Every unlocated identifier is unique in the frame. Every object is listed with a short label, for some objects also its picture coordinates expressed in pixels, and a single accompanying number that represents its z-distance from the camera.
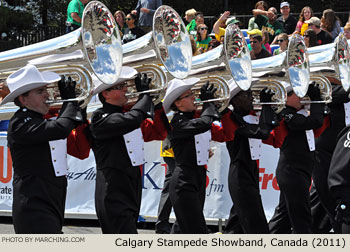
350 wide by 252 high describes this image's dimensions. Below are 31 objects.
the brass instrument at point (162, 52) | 10.55
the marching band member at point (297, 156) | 12.58
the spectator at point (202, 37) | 23.55
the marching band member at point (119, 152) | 10.45
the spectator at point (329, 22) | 22.45
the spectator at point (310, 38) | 15.94
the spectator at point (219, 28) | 23.23
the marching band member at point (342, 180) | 8.66
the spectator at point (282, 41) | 19.27
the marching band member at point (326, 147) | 13.98
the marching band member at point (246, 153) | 12.12
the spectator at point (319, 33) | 20.69
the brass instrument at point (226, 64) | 11.70
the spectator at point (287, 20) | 25.92
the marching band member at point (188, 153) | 11.74
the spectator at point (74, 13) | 21.20
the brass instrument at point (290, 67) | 12.51
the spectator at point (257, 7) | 25.91
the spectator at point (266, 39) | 21.88
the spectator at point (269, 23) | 25.73
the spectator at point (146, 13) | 25.06
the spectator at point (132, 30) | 21.94
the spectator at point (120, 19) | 23.73
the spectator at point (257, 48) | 17.11
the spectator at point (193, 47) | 15.34
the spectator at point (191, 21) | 24.76
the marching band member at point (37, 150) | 9.19
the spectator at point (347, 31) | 20.43
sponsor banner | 15.21
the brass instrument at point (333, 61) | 13.56
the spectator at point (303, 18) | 24.23
